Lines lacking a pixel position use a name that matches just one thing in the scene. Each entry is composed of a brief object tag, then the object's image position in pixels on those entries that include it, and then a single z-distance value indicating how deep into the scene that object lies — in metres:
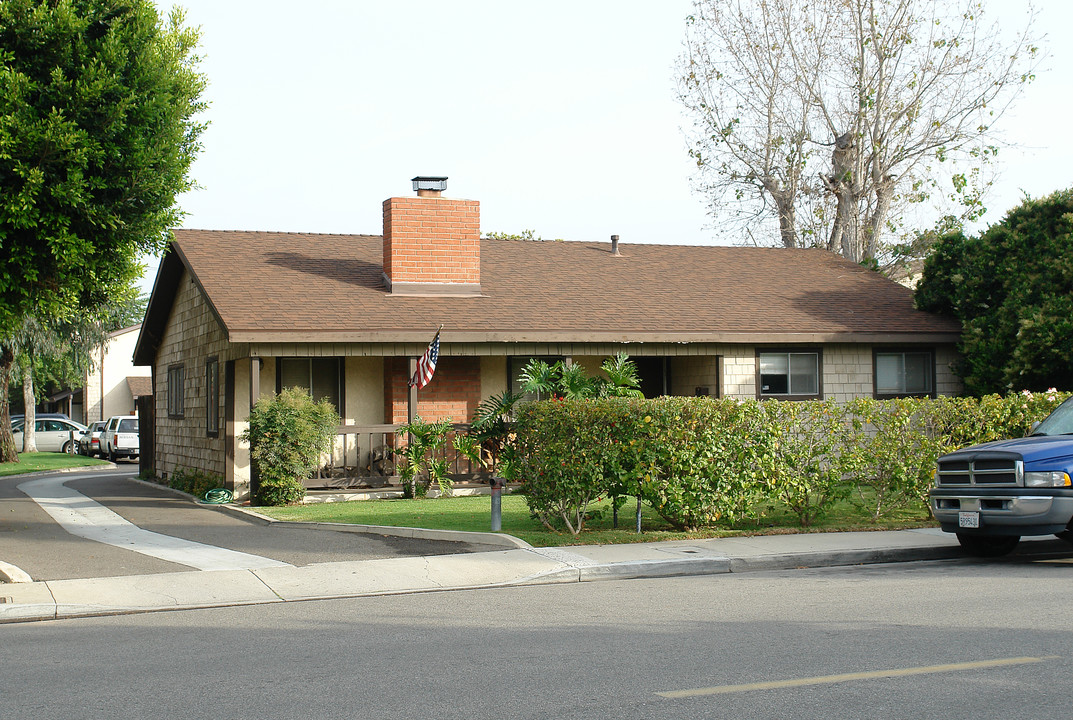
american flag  16.92
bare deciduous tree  30.78
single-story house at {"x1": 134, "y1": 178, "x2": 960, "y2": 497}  18.45
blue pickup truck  10.94
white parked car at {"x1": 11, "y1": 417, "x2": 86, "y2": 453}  47.62
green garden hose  18.11
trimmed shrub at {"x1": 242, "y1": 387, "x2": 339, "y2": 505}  16.95
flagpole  18.19
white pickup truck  38.12
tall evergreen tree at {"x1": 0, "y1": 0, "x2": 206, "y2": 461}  12.08
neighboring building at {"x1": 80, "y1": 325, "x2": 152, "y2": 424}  55.75
